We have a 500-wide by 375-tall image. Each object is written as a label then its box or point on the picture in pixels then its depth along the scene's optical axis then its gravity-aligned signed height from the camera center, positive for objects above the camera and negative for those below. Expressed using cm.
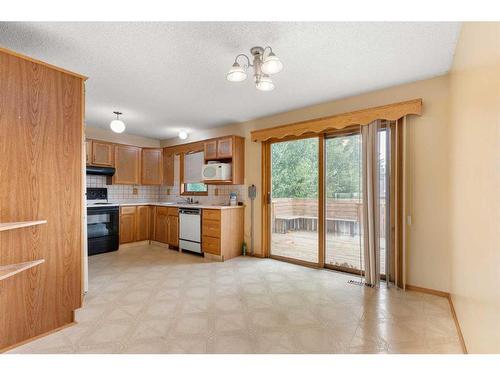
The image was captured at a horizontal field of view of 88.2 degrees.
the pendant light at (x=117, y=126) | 376 +101
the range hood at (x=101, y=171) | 473 +47
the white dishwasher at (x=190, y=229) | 449 -62
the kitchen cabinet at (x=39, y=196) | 183 +0
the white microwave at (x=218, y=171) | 452 +41
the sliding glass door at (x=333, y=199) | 307 -8
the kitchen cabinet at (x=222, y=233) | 419 -64
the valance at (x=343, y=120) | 288 +96
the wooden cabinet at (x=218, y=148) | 455 +84
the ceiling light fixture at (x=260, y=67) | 196 +101
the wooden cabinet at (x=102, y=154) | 487 +81
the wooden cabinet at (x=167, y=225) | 493 -60
